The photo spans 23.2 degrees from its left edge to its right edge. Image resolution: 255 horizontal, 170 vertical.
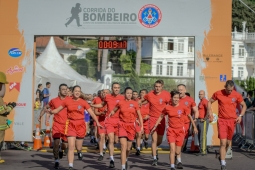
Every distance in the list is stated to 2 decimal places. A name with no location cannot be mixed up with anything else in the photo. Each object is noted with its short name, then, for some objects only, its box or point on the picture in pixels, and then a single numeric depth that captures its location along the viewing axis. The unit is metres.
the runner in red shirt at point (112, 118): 15.76
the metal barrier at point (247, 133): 21.12
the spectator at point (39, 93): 29.61
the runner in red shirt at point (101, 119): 18.02
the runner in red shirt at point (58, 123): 15.95
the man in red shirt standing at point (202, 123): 20.03
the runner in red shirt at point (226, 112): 15.29
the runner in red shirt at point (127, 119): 14.59
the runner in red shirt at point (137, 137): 18.62
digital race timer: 22.50
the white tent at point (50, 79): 32.50
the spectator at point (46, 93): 29.54
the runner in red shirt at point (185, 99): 16.64
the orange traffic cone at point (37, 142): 20.47
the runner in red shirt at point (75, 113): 14.74
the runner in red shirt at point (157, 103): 17.34
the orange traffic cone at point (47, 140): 21.39
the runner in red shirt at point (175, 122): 14.84
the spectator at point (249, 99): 24.69
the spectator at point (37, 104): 28.36
